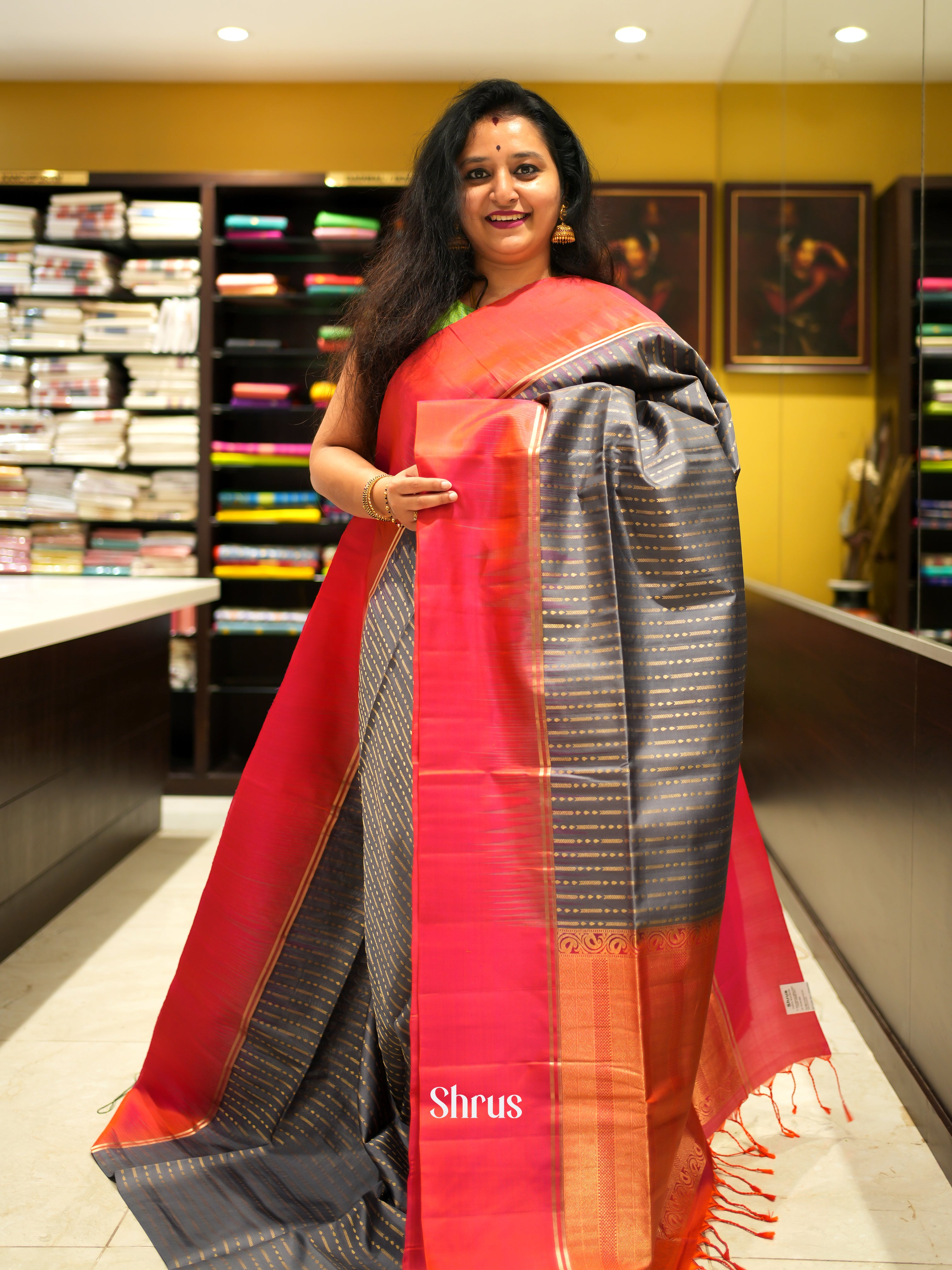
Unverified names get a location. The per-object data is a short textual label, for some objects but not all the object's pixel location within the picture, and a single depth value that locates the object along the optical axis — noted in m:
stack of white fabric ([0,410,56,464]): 4.21
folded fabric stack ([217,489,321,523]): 4.21
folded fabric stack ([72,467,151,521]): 4.23
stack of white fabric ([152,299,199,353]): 4.16
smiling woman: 1.26
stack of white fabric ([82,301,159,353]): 4.16
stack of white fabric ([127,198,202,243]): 4.12
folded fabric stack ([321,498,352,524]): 4.25
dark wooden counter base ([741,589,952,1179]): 1.79
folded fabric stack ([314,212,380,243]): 4.10
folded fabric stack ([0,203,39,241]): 4.13
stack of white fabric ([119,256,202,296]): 4.16
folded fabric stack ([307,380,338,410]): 4.00
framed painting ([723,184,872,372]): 2.44
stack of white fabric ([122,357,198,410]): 4.20
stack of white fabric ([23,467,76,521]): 4.26
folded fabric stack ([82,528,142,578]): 4.30
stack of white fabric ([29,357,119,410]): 4.18
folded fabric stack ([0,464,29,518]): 4.25
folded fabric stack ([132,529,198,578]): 4.27
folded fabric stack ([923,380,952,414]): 1.86
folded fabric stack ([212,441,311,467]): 4.21
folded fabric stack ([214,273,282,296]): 4.14
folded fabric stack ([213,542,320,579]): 4.23
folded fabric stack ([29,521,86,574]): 4.30
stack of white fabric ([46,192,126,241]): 4.11
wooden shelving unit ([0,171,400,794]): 4.16
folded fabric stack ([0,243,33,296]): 4.13
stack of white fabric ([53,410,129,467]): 4.20
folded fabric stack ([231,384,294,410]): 4.21
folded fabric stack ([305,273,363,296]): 4.14
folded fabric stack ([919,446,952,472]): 1.87
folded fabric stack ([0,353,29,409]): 4.19
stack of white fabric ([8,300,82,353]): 4.16
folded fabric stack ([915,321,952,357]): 1.85
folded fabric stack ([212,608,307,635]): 4.26
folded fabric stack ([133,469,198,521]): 4.25
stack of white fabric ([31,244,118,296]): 4.12
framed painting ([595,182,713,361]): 4.34
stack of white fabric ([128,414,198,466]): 4.21
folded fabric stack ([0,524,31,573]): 4.31
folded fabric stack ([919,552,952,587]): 1.89
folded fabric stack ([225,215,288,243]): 4.13
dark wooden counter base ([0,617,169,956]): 2.51
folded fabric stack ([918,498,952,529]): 1.92
